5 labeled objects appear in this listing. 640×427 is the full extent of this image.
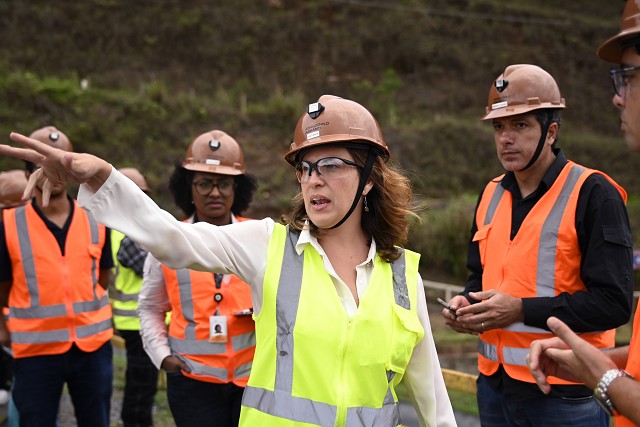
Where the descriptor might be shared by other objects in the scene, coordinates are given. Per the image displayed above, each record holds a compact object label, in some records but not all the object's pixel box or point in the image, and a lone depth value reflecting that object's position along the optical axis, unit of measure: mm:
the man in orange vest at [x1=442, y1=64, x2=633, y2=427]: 3502
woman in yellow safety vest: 2648
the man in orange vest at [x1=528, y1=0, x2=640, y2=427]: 2219
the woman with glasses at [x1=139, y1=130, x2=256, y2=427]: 4074
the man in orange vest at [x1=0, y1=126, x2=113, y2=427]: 4840
